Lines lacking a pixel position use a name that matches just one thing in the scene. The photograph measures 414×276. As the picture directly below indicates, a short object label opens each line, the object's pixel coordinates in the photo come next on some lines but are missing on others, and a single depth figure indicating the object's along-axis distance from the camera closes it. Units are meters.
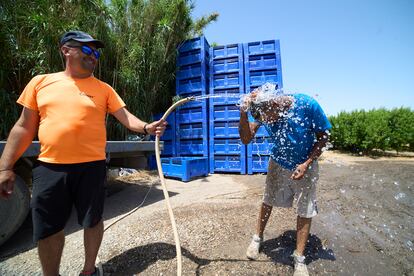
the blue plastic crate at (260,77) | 6.55
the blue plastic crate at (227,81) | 6.80
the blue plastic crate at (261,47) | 6.49
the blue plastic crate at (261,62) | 6.55
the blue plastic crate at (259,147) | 6.43
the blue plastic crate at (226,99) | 6.78
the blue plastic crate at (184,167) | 6.03
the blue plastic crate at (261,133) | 6.23
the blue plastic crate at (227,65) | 6.83
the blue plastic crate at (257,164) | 6.68
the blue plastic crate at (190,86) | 7.02
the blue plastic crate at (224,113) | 6.76
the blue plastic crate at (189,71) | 7.08
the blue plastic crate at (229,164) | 6.83
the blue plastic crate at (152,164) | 7.26
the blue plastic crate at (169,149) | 7.33
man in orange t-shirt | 1.80
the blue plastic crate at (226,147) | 6.80
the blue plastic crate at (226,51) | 6.82
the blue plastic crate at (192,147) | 7.01
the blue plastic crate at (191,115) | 6.99
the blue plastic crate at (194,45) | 7.01
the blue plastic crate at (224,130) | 6.75
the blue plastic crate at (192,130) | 7.02
